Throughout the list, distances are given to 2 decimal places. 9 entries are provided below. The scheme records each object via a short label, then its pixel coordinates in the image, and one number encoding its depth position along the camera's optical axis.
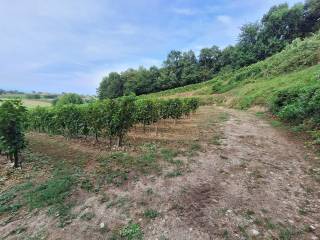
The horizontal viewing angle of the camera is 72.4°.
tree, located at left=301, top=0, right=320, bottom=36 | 48.53
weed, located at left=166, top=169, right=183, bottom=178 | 5.67
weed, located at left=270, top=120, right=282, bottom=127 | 11.30
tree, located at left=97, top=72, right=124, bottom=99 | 70.38
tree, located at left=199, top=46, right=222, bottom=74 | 61.59
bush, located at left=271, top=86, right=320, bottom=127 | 9.06
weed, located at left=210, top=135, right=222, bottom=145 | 8.55
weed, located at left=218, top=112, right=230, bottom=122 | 14.33
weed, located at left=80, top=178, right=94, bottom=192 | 5.25
